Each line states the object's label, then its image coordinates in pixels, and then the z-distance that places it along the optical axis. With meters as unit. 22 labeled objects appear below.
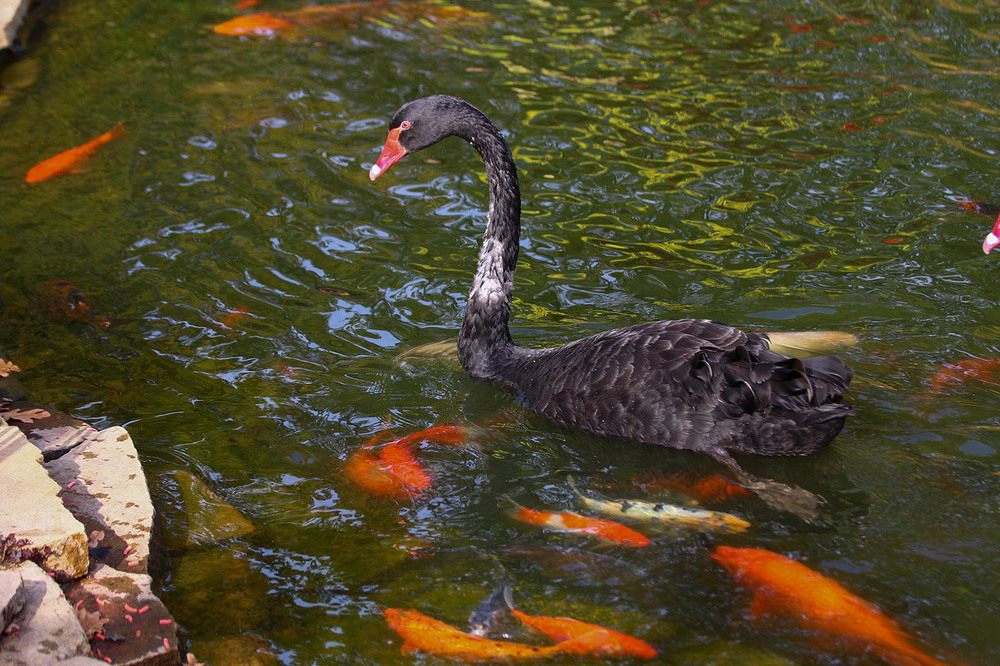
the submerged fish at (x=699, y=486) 3.85
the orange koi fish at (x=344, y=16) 9.66
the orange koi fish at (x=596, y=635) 2.99
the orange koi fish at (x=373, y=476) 3.91
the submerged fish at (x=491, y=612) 3.10
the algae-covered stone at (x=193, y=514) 3.62
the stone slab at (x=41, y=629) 2.64
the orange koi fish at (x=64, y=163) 7.01
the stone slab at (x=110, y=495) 3.25
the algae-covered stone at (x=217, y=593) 3.19
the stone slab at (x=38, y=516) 2.97
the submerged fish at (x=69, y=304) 5.35
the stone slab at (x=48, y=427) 3.73
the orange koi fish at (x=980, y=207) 6.11
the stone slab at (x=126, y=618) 2.85
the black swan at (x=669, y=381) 3.84
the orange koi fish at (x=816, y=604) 2.97
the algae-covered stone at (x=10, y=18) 9.27
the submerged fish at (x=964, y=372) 4.46
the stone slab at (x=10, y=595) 2.66
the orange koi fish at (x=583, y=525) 3.51
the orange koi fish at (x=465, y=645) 2.97
